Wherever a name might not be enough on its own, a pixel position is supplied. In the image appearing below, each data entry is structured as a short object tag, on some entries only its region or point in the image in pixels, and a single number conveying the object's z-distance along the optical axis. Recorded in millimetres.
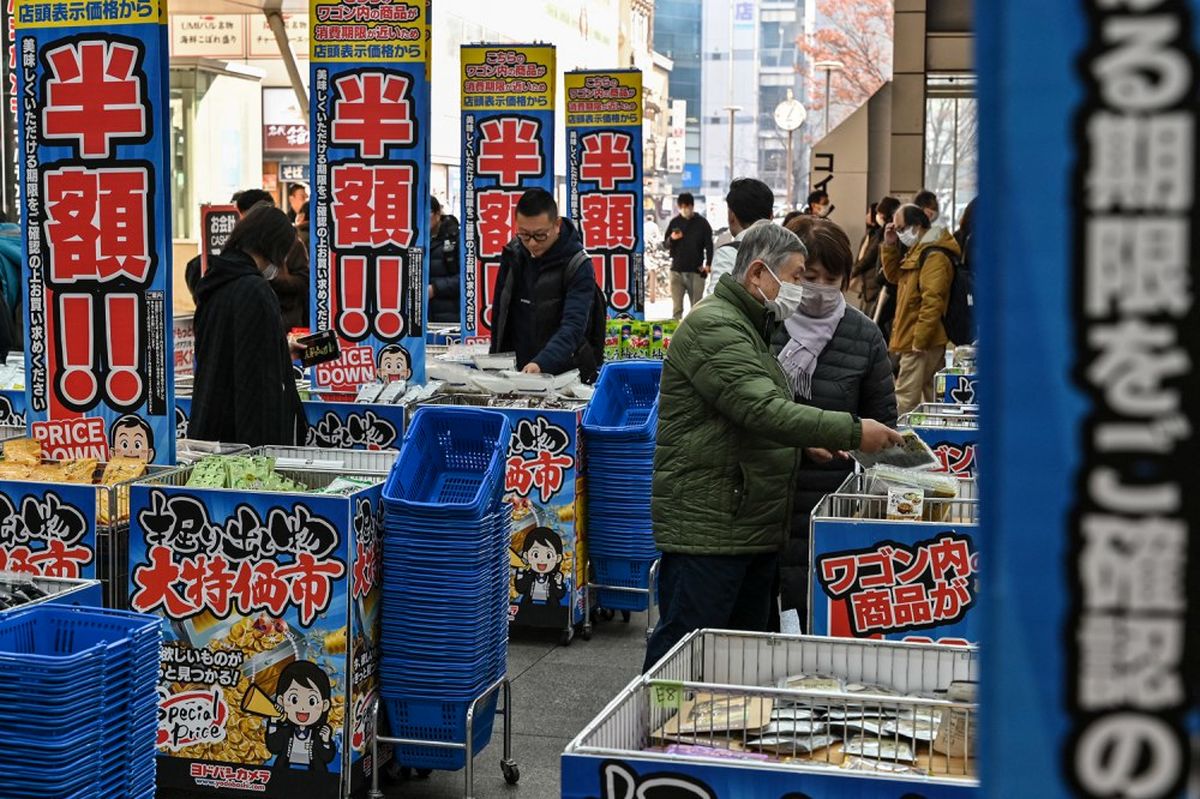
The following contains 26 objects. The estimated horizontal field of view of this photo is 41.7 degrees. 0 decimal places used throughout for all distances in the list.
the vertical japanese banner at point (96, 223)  6012
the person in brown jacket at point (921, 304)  12703
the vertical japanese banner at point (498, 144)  14273
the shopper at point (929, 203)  14900
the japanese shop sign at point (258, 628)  5336
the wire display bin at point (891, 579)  4797
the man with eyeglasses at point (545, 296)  8609
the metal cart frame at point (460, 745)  5508
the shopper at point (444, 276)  16172
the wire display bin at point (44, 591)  4000
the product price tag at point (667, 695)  3242
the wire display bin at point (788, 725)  2814
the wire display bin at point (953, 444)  6871
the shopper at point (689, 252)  26000
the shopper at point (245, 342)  6496
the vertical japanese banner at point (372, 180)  8898
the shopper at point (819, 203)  20634
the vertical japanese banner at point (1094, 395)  1279
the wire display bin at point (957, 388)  9219
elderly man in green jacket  4820
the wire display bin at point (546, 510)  8016
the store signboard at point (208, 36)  25062
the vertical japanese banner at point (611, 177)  16203
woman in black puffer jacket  5676
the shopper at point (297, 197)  16672
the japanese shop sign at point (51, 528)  5535
